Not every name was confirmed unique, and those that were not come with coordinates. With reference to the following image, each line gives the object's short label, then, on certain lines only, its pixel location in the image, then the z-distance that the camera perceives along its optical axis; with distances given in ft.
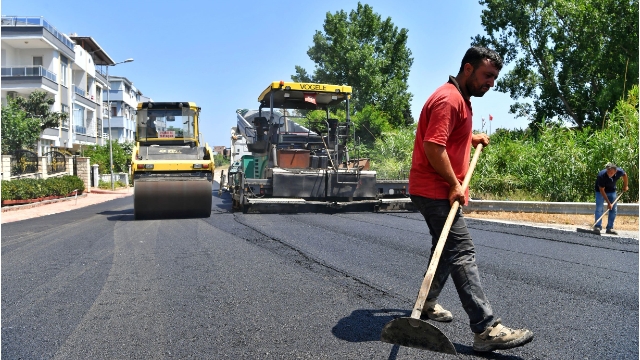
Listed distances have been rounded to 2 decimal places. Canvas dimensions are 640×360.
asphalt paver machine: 42.14
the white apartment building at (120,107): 222.48
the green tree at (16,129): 86.58
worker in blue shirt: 34.83
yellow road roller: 39.83
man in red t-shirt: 12.12
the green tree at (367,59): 119.24
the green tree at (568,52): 68.18
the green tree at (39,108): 106.01
